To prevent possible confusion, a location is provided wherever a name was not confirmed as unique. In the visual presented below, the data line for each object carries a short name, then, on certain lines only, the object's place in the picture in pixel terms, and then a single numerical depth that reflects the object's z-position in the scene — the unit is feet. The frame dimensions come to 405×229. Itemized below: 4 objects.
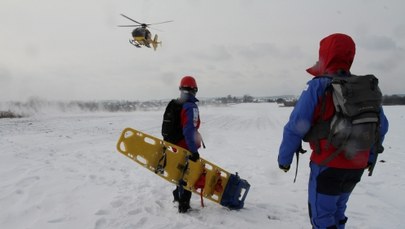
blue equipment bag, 16.26
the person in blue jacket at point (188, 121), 15.55
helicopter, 80.48
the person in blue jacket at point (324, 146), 8.84
